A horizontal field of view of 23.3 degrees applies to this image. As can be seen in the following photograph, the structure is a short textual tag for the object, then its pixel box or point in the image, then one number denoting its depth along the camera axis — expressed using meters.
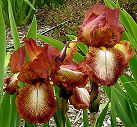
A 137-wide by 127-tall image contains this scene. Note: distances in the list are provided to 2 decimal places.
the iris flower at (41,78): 0.80
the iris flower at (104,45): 0.80
